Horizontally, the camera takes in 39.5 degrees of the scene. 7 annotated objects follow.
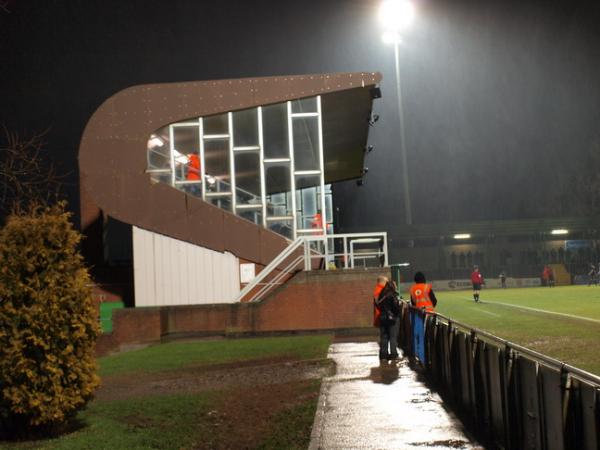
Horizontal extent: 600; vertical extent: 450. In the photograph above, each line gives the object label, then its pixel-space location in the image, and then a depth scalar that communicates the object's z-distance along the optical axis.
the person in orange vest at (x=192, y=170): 28.31
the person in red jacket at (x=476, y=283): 39.06
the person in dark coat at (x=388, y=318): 15.79
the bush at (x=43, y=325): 9.10
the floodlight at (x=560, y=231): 80.38
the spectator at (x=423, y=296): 15.41
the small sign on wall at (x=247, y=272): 27.55
